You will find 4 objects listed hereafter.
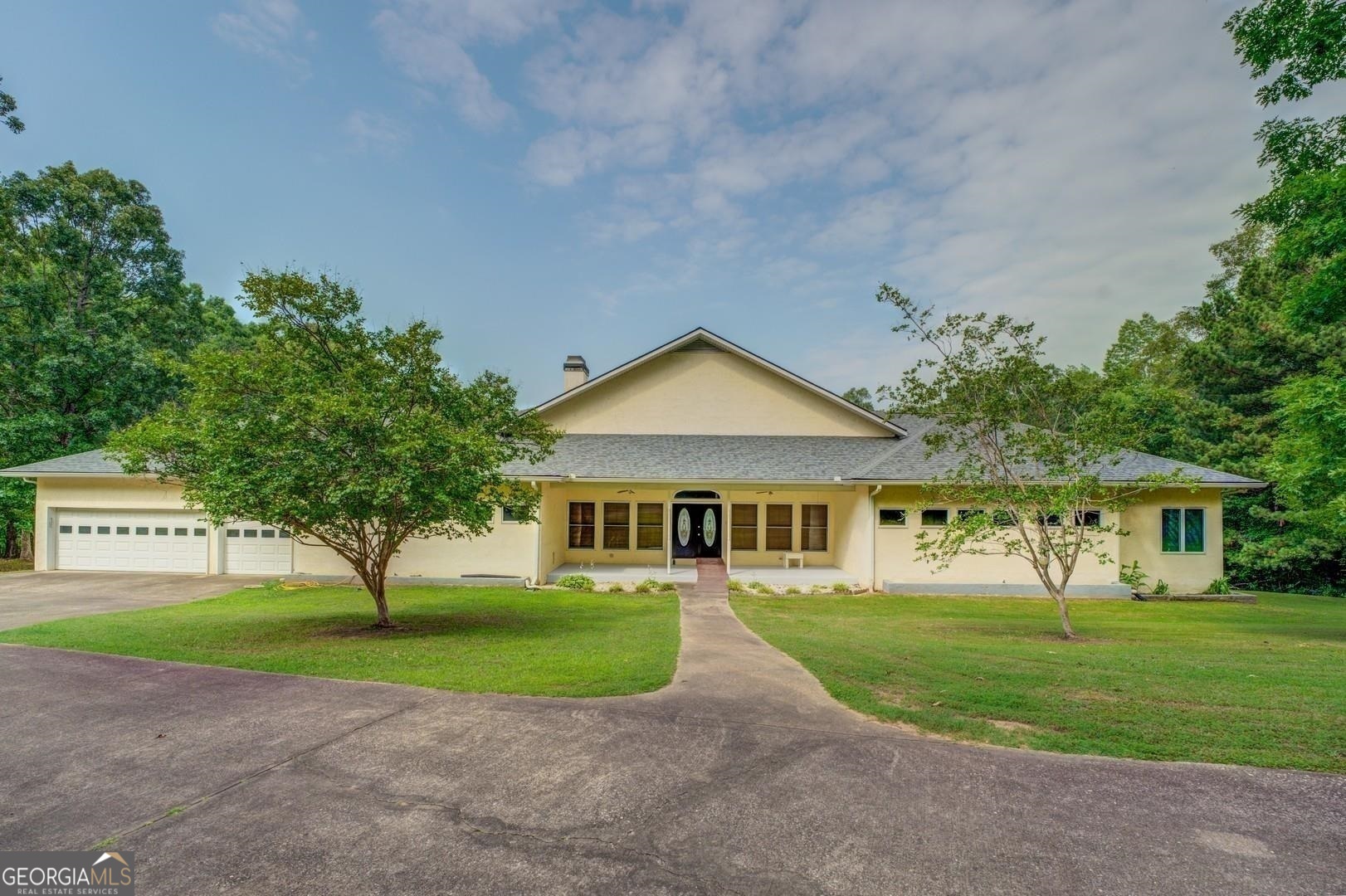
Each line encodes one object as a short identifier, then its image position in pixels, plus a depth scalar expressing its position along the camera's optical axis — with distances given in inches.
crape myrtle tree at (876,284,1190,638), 398.6
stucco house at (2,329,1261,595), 621.3
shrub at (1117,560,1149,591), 609.6
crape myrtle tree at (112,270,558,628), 341.4
